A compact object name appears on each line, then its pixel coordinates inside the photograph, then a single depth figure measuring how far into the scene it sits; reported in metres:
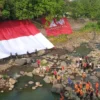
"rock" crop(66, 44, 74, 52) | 47.53
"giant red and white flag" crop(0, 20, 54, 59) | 42.88
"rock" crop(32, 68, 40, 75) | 38.09
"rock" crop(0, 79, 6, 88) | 34.19
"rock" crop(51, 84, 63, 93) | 32.49
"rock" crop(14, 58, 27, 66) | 40.81
